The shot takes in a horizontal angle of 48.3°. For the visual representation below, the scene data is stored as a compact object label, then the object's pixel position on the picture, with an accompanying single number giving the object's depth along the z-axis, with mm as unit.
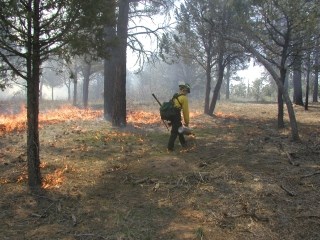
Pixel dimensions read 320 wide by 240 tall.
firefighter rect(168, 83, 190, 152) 9344
